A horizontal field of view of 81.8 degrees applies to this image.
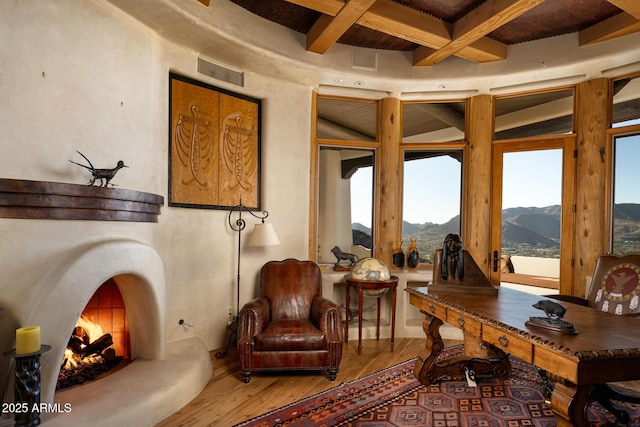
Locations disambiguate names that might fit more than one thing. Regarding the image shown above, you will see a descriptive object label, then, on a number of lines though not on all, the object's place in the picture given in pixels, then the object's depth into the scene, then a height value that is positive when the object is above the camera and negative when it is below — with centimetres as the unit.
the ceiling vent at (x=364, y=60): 440 +181
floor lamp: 382 -26
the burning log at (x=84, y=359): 259 -116
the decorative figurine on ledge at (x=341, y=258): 467 -61
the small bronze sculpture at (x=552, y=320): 199 -60
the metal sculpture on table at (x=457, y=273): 311 -52
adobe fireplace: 211 -99
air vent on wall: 376 +143
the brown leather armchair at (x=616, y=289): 313 -66
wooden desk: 173 -67
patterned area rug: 257 -147
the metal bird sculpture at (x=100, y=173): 251 +23
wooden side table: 399 -82
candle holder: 191 -95
